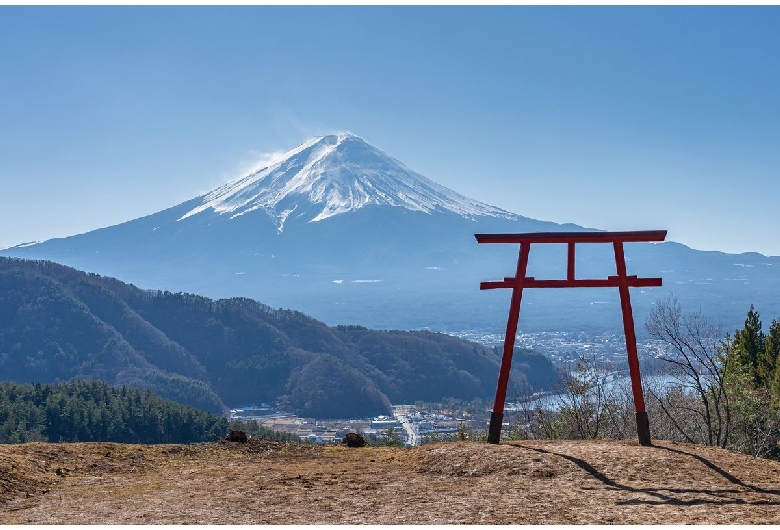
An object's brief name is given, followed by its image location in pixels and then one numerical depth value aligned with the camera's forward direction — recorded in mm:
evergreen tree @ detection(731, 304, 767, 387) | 32031
